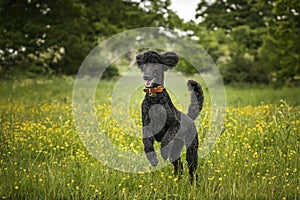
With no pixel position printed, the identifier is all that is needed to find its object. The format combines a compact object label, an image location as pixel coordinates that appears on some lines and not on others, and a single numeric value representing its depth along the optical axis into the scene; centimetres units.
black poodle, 448
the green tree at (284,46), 1622
